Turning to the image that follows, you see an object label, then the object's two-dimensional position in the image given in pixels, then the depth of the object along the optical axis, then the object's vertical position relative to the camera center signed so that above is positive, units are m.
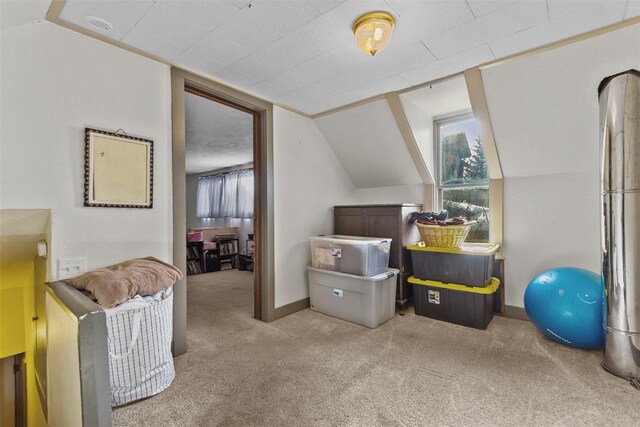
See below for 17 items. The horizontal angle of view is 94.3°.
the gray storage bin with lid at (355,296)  2.81 -0.84
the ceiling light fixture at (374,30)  1.73 +1.08
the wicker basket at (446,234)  2.86 -0.22
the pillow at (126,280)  1.60 -0.38
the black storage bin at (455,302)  2.71 -0.88
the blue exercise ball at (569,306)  2.14 -0.72
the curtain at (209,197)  7.27 +0.45
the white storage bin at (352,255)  2.89 -0.43
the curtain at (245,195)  6.47 +0.42
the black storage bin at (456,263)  2.75 -0.51
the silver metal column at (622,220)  1.86 -0.07
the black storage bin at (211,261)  5.82 -0.93
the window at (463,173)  3.35 +0.45
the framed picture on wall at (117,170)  1.89 +0.30
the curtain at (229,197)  6.82 +0.40
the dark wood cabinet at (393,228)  3.24 -0.18
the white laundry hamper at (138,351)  1.62 -0.78
